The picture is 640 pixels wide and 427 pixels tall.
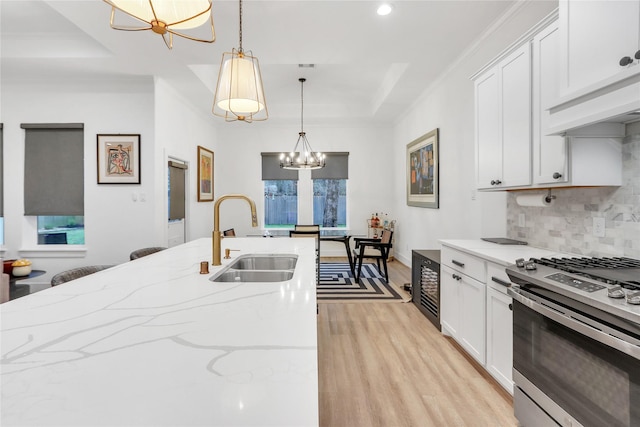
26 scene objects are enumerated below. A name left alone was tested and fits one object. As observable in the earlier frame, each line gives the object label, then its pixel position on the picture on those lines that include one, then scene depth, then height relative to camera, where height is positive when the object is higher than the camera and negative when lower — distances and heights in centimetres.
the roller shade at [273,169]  671 +84
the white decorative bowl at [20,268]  319 -60
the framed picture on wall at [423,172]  429 +57
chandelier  523 +82
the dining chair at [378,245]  457 -52
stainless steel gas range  105 -52
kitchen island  52 -32
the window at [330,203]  684 +13
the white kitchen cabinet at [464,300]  212 -68
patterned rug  383 -106
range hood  127 +47
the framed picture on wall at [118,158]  400 +64
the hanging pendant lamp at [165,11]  128 +82
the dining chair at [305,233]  481 -37
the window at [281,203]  684 +13
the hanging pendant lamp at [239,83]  204 +82
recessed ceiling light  252 +162
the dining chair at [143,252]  248 -36
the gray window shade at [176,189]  465 +30
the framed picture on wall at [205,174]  562 +64
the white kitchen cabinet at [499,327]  182 -71
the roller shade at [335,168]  669 +86
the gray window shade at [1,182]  406 +34
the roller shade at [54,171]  402 +48
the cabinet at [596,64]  129 +66
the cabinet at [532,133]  169 +48
